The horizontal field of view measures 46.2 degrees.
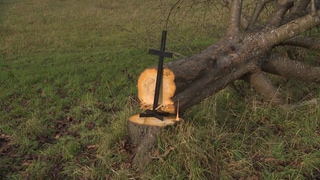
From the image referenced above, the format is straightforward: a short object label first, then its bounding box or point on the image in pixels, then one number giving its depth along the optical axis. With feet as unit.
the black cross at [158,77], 13.92
